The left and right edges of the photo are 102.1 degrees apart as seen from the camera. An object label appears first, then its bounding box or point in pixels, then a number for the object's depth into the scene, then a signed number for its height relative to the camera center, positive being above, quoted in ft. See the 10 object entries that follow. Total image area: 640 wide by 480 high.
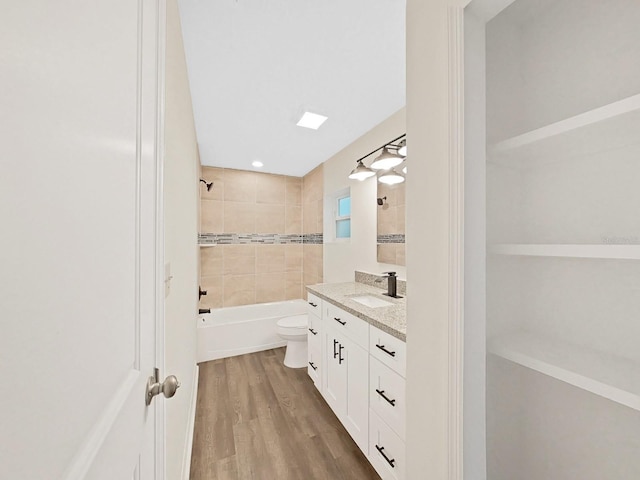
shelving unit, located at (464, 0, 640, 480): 2.25 +0.04
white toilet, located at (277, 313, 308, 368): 9.17 -3.73
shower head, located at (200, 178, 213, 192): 11.64 +2.55
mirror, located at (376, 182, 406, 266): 7.13 +0.50
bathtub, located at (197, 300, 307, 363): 9.87 -3.70
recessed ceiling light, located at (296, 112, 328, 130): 7.19 +3.49
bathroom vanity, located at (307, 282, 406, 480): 4.25 -2.59
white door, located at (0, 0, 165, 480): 0.83 +0.01
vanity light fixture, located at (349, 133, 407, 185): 6.54 +2.06
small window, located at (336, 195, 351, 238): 10.47 +0.97
